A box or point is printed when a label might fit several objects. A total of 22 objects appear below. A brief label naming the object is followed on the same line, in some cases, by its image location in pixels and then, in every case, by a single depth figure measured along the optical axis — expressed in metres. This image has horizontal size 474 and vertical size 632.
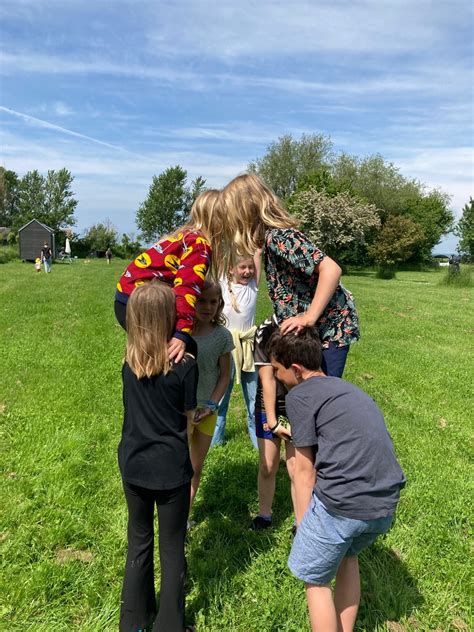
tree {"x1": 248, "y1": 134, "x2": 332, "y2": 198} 55.44
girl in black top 2.24
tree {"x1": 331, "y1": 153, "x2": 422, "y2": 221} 47.75
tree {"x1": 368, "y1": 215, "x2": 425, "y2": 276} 43.78
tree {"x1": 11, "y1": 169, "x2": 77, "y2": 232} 75.81
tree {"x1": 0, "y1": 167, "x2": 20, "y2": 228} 85.29
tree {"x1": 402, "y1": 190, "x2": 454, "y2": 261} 49.31
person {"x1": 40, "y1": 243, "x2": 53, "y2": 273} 29.37
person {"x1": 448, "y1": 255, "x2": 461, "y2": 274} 26.34
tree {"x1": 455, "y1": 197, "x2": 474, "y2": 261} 51.81
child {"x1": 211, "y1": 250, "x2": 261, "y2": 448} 4.02
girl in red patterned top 2.42
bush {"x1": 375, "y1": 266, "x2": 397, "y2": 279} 35.35
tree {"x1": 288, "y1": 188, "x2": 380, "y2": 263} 38.88
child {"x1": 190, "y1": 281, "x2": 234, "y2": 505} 3.07
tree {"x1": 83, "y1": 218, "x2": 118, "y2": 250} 64.31
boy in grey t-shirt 2.03
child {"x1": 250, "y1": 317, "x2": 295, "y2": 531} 3.02
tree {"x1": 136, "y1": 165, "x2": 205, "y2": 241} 78.81
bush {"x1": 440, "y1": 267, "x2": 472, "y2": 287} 24.78
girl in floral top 2.61
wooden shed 43.34
